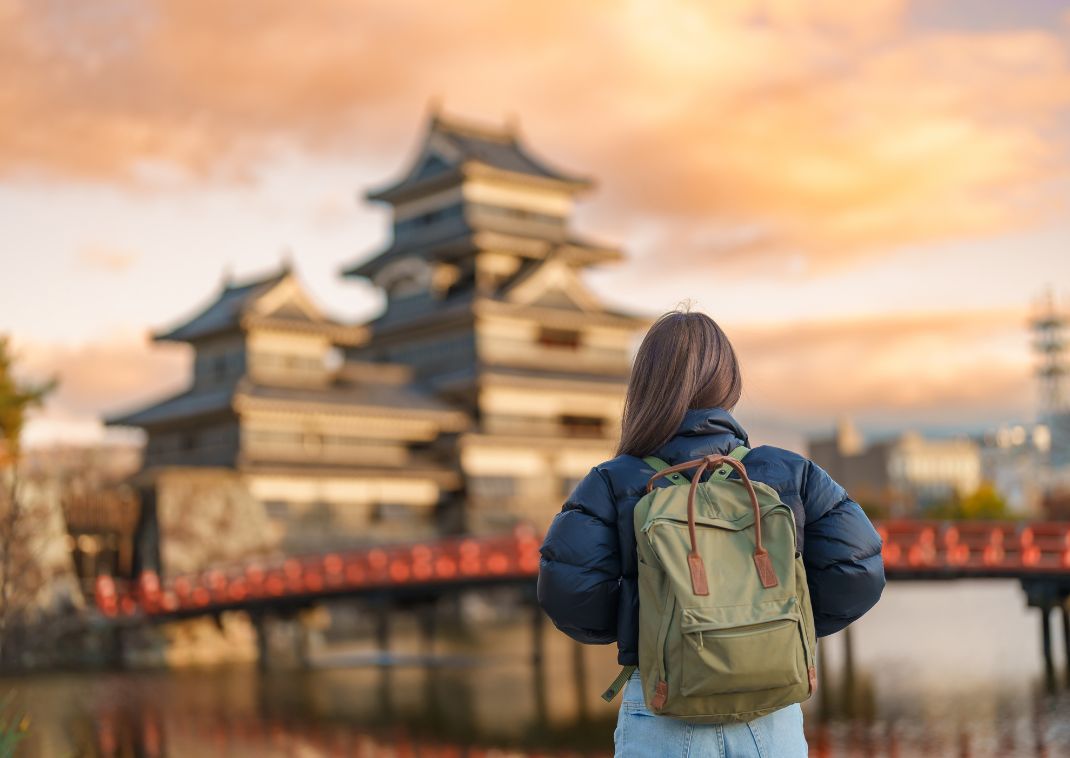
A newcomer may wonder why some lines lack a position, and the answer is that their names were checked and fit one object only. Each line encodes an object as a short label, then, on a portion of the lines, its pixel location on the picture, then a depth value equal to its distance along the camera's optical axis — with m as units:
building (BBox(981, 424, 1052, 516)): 110.36
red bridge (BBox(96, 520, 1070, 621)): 21.67
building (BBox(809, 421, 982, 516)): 117.25
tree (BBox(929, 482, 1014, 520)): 66.55
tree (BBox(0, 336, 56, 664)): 26.23
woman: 3.43
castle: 34.91
